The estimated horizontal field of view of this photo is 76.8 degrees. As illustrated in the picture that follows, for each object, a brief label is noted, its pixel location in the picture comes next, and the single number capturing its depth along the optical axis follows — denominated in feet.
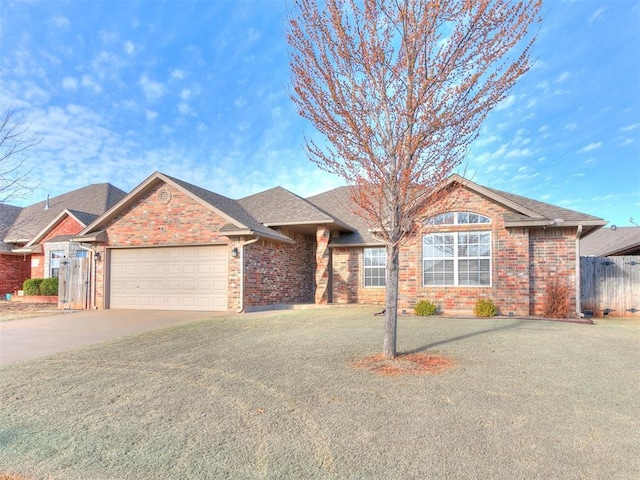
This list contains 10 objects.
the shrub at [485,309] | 39.81
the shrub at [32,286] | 62.18
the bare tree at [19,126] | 30.04
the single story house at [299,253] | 41.65
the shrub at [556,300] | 40.11
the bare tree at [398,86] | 19.99
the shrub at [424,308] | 41.57
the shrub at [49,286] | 60.80
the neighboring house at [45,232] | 63.67
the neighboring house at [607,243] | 61.30
